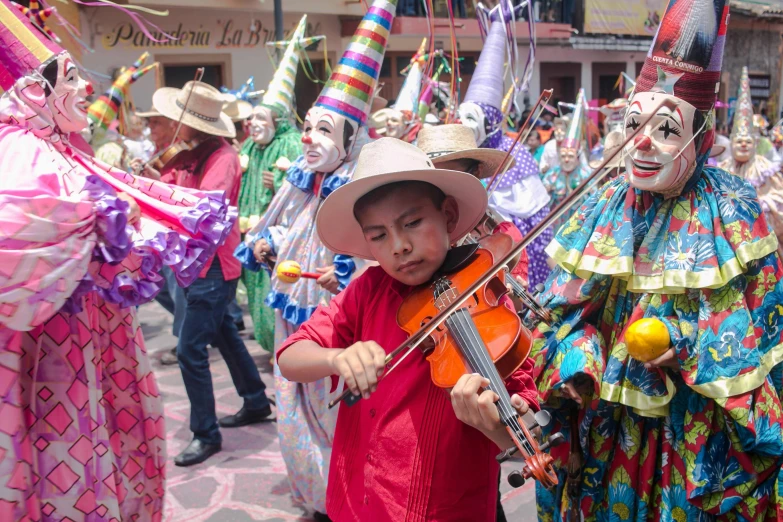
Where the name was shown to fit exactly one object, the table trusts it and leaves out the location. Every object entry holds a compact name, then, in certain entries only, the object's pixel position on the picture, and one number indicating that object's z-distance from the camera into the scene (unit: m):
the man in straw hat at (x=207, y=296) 4.63
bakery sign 12.20
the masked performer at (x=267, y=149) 6.49
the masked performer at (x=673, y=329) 2.43
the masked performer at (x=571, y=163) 8.75
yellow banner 22.16
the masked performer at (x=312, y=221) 3.87
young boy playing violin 1.90
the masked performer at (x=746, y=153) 7.09
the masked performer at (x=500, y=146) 5.01
